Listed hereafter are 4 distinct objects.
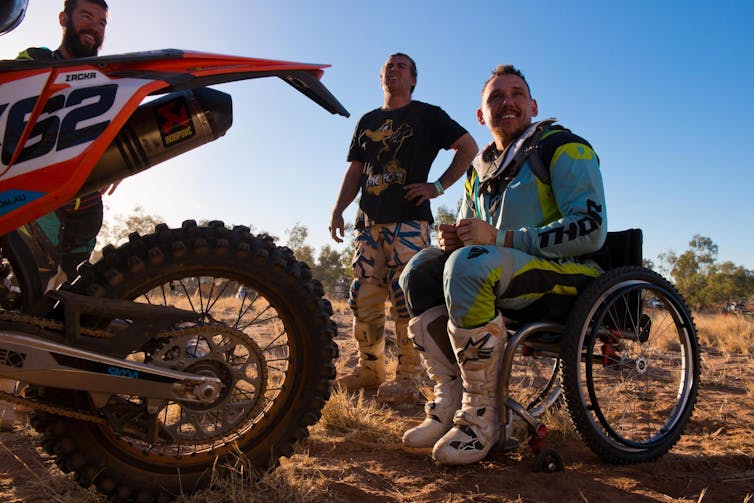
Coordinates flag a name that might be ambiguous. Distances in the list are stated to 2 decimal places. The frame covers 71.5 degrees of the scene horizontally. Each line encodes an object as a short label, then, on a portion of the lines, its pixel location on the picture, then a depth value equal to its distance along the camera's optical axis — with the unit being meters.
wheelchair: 2.00
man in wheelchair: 2.00
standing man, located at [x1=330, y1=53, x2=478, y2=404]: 3.42
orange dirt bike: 1.50
